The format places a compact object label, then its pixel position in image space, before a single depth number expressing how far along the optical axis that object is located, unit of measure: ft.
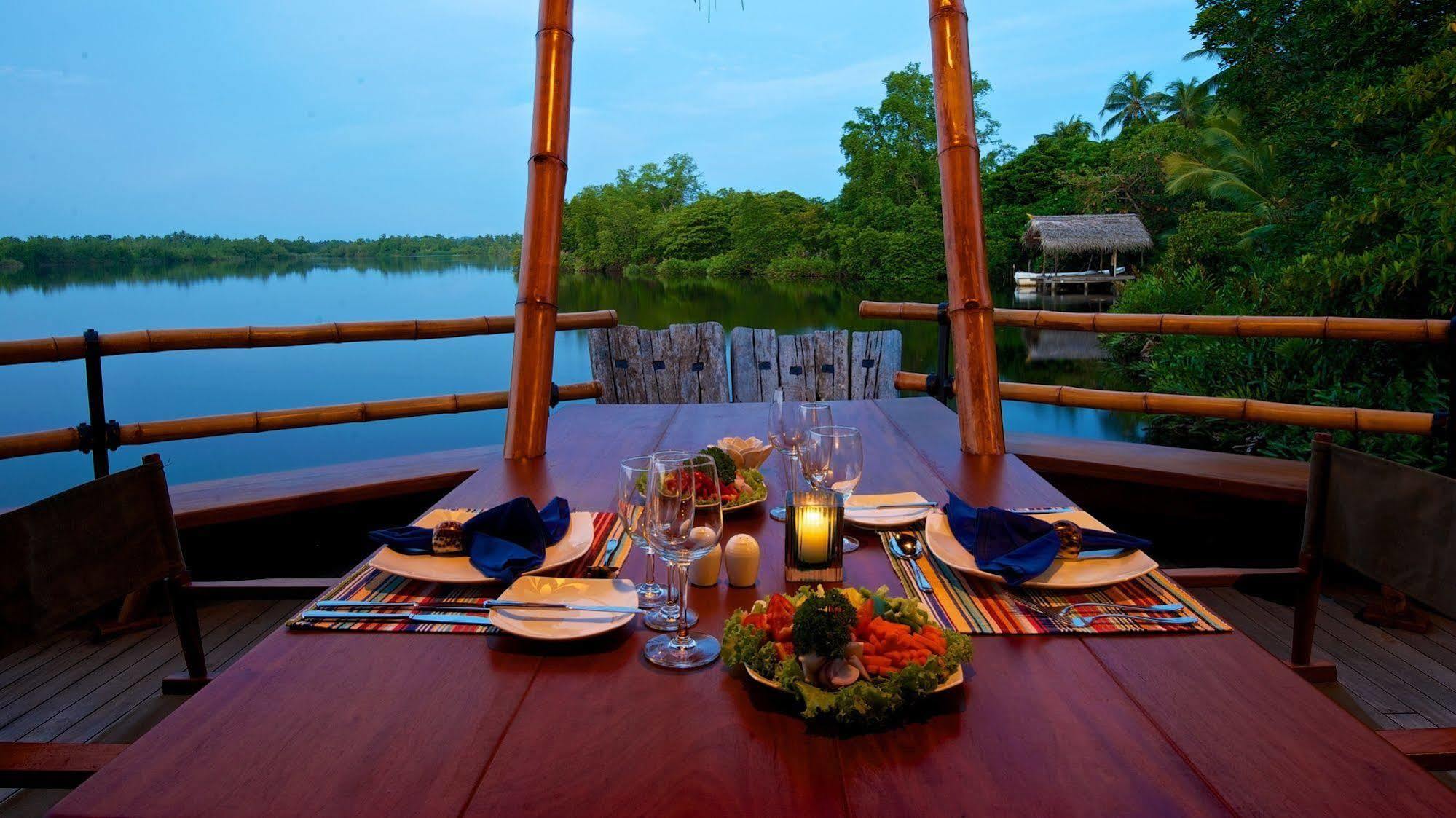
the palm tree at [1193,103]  84.84
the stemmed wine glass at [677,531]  3.24
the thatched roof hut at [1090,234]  59.16
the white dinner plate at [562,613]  3.38
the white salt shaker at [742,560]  4.00
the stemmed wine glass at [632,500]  3.42
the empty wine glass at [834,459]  4.37
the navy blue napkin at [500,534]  4.18
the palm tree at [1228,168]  51.19
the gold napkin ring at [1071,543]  4.10
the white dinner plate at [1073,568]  3.85
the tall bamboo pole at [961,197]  7.75
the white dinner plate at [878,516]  4.79
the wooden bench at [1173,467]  9.29
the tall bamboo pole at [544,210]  7.57
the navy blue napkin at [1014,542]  3.85
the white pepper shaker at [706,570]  4.01
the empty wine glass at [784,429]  5.13
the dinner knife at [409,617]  3.66
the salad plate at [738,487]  5.05
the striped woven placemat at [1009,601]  3.49
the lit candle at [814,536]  3.86
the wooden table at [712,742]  2.35
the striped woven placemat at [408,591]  3.59
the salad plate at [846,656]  2.66
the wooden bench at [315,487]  8.98
